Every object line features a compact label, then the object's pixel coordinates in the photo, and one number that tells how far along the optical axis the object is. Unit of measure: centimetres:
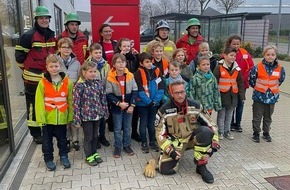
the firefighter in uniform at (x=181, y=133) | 264
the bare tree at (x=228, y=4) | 2144
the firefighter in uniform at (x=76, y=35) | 335
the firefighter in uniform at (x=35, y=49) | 310
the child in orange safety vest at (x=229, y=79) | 338
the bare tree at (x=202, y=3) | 2135
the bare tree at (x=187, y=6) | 2696
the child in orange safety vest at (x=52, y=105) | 262
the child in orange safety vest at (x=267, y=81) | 334
